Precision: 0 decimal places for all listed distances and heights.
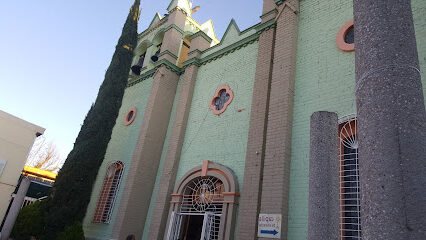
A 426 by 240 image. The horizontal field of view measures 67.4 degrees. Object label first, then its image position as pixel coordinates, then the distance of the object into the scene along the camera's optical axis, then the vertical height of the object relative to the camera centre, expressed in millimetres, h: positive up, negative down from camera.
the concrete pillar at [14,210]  9381 -10
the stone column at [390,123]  1692 +815
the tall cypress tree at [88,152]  10852 +2403
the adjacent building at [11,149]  7914 +1421
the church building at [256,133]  2688 +2444
